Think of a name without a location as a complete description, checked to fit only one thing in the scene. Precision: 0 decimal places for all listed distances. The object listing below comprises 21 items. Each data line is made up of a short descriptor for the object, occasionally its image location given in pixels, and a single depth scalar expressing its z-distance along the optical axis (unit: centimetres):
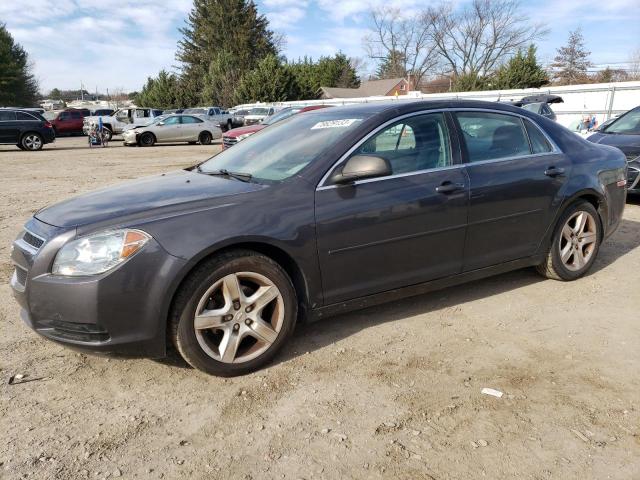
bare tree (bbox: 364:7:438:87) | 6750
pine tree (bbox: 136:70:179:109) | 6325
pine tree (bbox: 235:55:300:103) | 4928
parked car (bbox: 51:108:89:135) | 3403
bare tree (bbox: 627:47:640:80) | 5721
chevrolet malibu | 286
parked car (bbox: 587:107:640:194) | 773
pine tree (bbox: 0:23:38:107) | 5341
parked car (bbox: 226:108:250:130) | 3086
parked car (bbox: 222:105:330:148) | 1482
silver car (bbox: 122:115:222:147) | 2477
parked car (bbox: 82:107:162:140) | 3186
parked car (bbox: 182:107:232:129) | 2947
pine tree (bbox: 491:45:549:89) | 4019
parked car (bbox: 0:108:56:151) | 2050
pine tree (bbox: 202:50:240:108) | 5759
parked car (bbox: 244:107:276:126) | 2940
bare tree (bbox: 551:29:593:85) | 5911
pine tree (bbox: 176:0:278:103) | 6169
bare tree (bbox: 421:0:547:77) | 5797
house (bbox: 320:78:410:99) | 6500
